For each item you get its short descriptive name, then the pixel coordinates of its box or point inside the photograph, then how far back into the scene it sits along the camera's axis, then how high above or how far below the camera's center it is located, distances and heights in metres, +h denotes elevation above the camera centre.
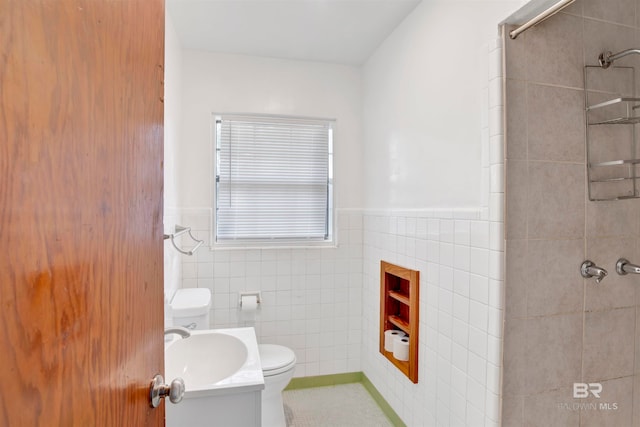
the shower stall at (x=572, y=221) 1.34 -0.02
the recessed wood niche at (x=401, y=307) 1.90 -0.58
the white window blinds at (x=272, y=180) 2.57 +0.27
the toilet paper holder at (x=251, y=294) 2.51 -0.59
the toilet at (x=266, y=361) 1.89 -0.90
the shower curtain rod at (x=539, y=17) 1.10 +0.71
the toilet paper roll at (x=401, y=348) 1.96 -0.78
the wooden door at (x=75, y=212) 0.36 +0.00
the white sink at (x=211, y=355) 1.45 -0.64
